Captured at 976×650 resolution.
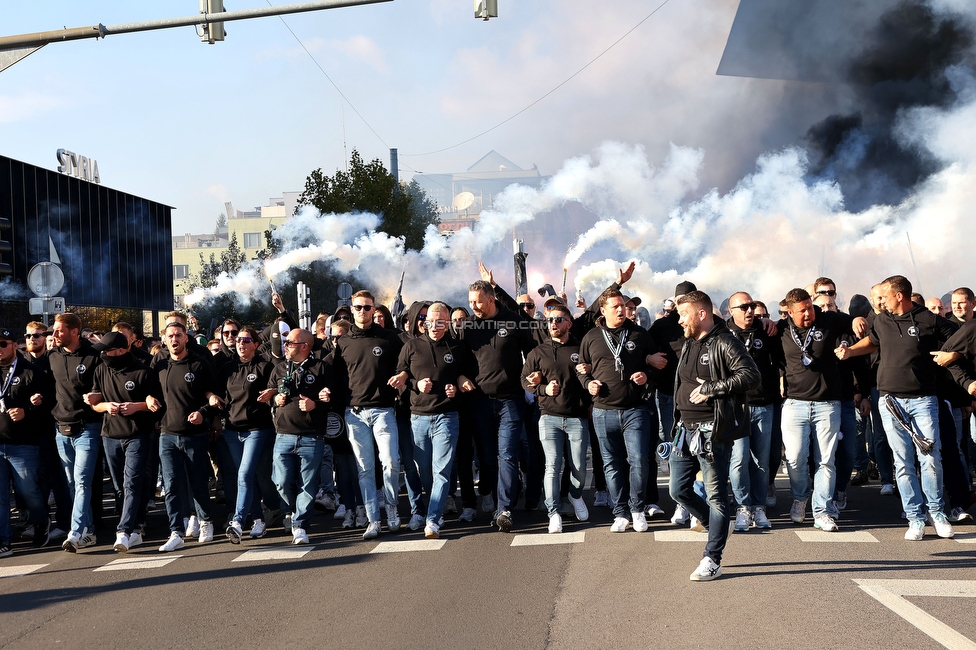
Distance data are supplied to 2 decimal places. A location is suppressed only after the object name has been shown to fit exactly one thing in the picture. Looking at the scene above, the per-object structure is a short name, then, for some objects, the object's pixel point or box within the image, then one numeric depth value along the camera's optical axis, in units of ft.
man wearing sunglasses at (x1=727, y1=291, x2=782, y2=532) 26.45
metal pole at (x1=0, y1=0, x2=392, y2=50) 32.42
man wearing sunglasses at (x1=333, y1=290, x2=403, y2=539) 28.02
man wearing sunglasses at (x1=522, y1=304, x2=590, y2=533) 27.94
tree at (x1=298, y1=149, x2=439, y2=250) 139.23
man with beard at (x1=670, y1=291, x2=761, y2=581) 20.75
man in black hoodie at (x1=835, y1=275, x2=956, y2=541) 24.97
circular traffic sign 44.98
